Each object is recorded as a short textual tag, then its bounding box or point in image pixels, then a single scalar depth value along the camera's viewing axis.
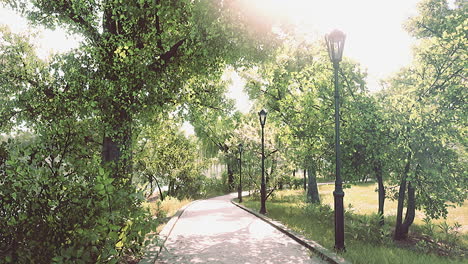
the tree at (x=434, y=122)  8.02
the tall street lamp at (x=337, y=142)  7.02
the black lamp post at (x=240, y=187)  23.07
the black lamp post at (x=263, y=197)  14.67
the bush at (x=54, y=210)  3.58
